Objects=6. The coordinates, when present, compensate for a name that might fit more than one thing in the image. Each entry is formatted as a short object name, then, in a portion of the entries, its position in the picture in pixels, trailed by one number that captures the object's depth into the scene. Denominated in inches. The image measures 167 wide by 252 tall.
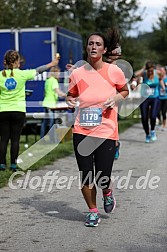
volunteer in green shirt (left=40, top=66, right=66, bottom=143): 628.1
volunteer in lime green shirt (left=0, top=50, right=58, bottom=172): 406.6
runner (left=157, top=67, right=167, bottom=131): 837.8
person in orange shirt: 274.1
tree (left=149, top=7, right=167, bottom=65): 2213.3
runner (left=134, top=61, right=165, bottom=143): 637.9
